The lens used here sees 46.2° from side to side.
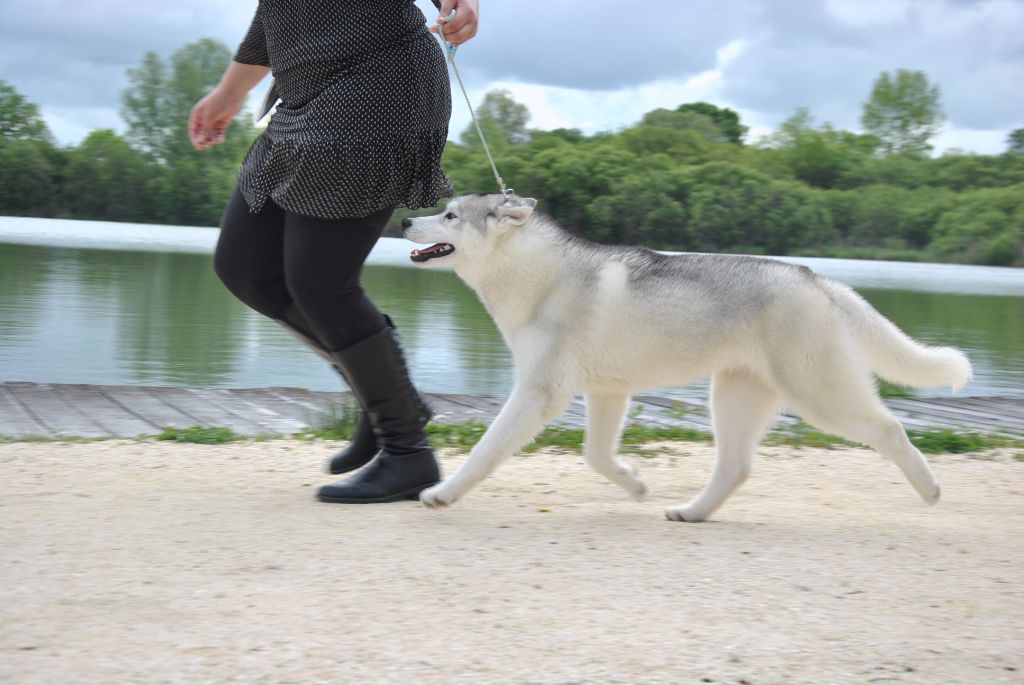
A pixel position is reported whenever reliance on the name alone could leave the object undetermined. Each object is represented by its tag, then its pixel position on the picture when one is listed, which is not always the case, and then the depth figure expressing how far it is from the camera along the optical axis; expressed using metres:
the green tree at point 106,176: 27.06
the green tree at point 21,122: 25.02
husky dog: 4.37
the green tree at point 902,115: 35.84
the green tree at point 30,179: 25.69
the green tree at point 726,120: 42.86
